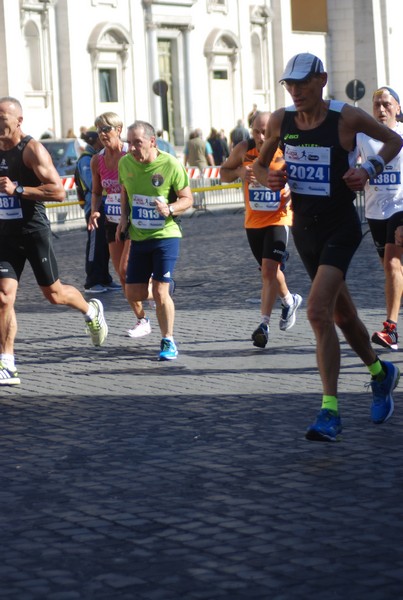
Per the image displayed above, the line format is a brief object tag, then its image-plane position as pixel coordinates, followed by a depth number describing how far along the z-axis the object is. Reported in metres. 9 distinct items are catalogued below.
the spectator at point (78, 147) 32.91
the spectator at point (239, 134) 41.31
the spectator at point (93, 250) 15.24
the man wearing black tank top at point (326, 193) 7.08
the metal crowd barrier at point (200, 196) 28.55
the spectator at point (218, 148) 43.75
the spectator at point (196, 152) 35.75
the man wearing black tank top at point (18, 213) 9.32
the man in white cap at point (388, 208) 10.20
